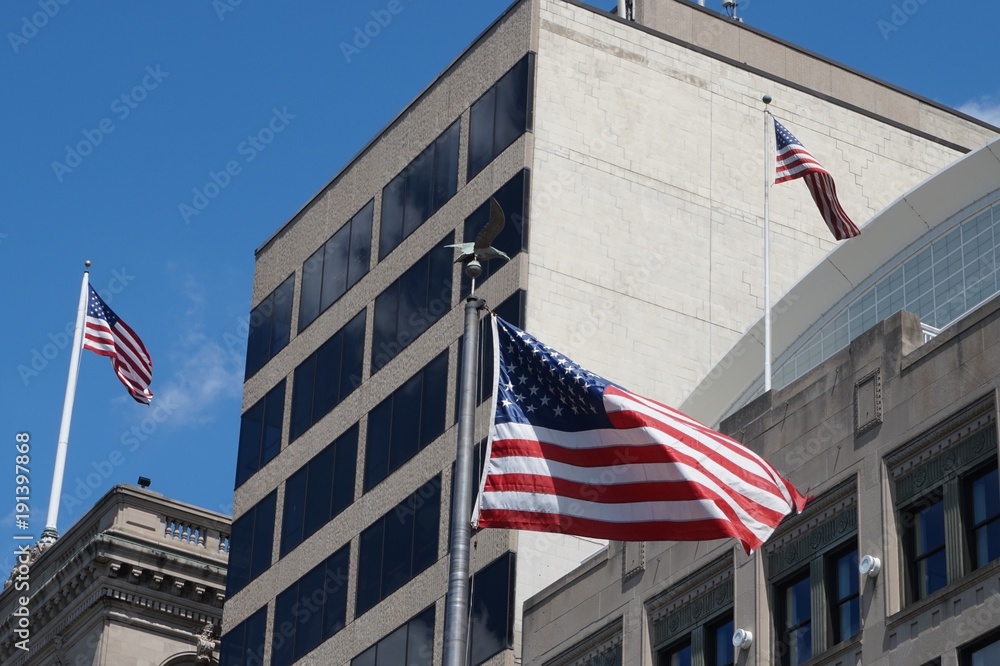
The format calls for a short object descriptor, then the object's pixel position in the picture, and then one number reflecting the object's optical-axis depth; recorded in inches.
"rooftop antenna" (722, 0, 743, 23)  2255.2
